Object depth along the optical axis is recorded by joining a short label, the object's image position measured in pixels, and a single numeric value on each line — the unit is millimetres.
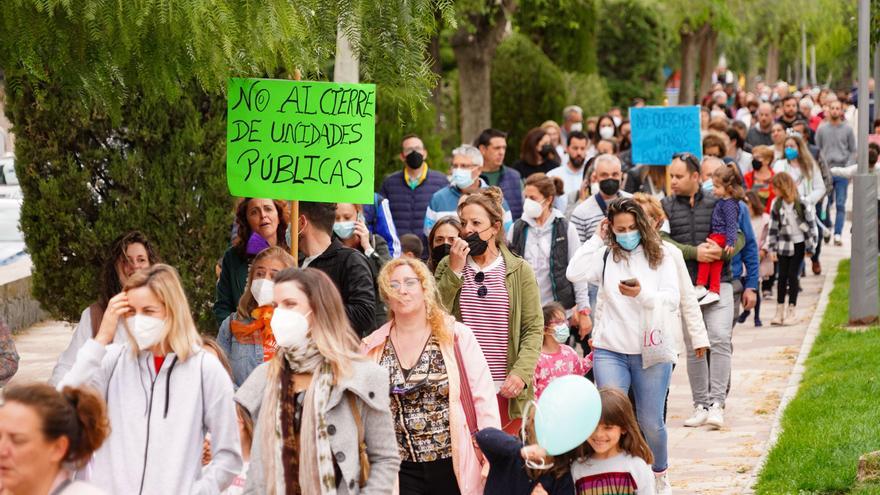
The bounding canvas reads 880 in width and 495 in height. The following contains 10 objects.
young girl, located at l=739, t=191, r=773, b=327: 31469
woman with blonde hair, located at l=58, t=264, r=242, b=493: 11422
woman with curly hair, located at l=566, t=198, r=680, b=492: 18000
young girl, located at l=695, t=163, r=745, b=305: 22297
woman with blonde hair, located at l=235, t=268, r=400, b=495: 11227
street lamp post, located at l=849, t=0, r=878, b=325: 29656
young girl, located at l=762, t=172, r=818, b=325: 33594
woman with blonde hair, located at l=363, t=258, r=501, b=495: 13320
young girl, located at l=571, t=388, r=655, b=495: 12859
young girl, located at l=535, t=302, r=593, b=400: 18391
